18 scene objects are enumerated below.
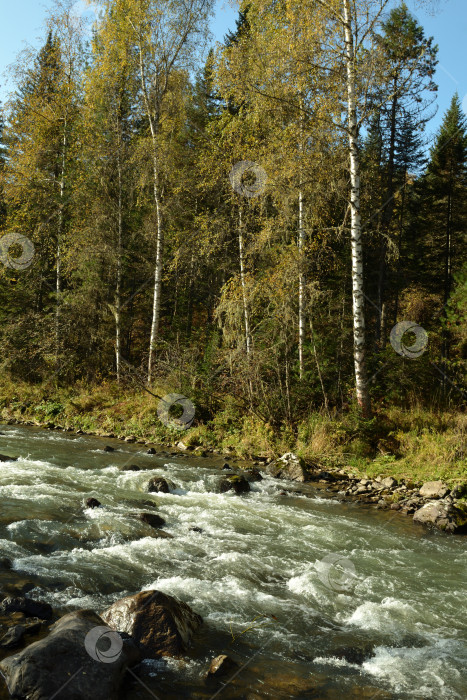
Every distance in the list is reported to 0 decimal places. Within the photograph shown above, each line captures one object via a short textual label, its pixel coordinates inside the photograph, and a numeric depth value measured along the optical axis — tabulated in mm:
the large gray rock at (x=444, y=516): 7844
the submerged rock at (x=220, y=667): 3732
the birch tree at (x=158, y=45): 16844
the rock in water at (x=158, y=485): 8883
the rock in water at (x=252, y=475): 10262
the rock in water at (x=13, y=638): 3760
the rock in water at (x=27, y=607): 4246
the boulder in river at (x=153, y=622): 3996
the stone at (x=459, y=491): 8828
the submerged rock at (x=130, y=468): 10239
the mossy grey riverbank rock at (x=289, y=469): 10664
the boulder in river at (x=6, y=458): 9732
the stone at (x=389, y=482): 9711
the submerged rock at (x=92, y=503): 7367
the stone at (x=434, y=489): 9016
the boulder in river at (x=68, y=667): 3264
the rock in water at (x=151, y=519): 6907
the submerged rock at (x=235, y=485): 9336
